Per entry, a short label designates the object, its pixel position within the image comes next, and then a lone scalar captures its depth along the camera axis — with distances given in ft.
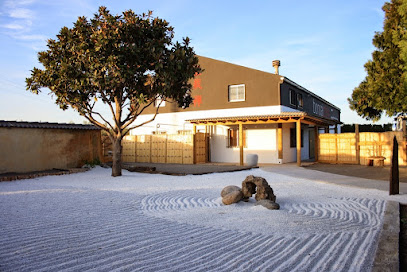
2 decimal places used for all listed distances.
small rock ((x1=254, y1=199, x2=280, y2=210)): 23.03
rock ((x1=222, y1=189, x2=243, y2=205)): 25.10
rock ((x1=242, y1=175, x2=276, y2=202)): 25.18
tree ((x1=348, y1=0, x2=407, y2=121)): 59.82
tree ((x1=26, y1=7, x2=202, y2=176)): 39.86
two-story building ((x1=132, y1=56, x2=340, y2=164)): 65.46
